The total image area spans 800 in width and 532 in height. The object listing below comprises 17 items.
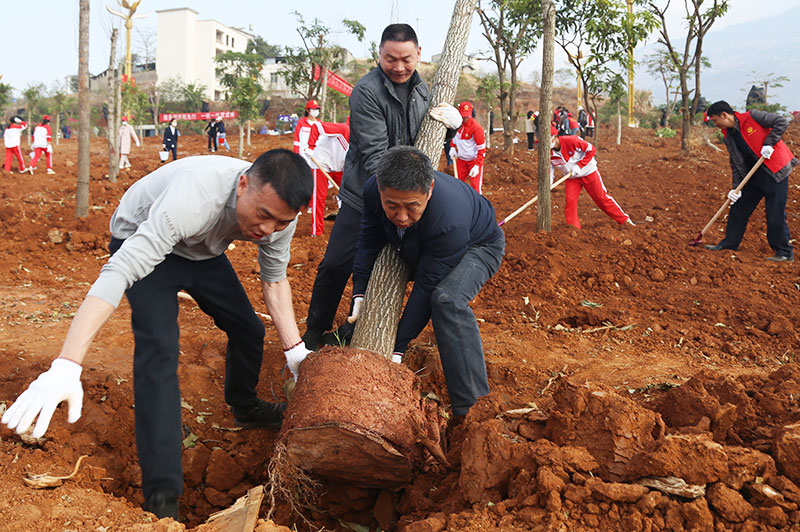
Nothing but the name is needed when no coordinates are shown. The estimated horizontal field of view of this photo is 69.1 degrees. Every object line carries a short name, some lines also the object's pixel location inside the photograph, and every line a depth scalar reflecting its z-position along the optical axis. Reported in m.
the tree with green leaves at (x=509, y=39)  13.41
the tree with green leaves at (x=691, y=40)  11.72
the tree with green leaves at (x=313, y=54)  18.09
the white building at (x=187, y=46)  49.31
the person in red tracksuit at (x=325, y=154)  7.44
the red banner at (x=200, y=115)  21.45
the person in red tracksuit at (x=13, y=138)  13.51
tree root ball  2.18
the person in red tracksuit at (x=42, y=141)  13.86
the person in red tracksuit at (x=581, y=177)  7.04
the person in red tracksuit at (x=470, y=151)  8.66
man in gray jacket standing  3.49
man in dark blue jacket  2.49
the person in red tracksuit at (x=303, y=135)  7.67
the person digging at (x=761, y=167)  6.11
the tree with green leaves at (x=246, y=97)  16.19
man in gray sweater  1.83
